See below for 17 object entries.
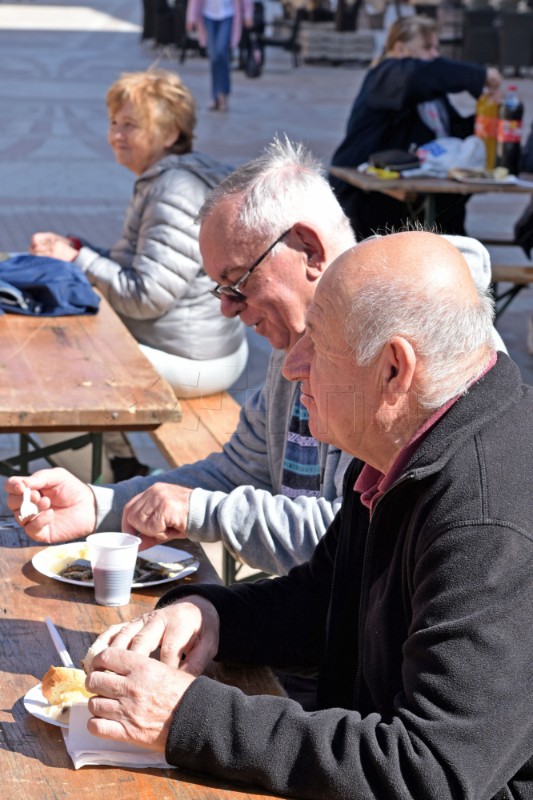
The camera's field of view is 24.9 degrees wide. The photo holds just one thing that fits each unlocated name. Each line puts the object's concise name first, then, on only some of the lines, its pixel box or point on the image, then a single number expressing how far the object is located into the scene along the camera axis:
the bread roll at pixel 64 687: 1.69
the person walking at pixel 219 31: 17.55
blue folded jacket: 4.06
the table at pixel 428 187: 6.78
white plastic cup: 2.04
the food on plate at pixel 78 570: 2.16
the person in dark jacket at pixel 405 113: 7.34
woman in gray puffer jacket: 4.52
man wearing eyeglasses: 2.30
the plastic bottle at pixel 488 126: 7.00
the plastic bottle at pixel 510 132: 6.90
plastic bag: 7.15
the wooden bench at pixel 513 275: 6.77
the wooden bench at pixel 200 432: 3.81
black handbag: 7.21
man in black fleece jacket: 1.46
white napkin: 1.59
